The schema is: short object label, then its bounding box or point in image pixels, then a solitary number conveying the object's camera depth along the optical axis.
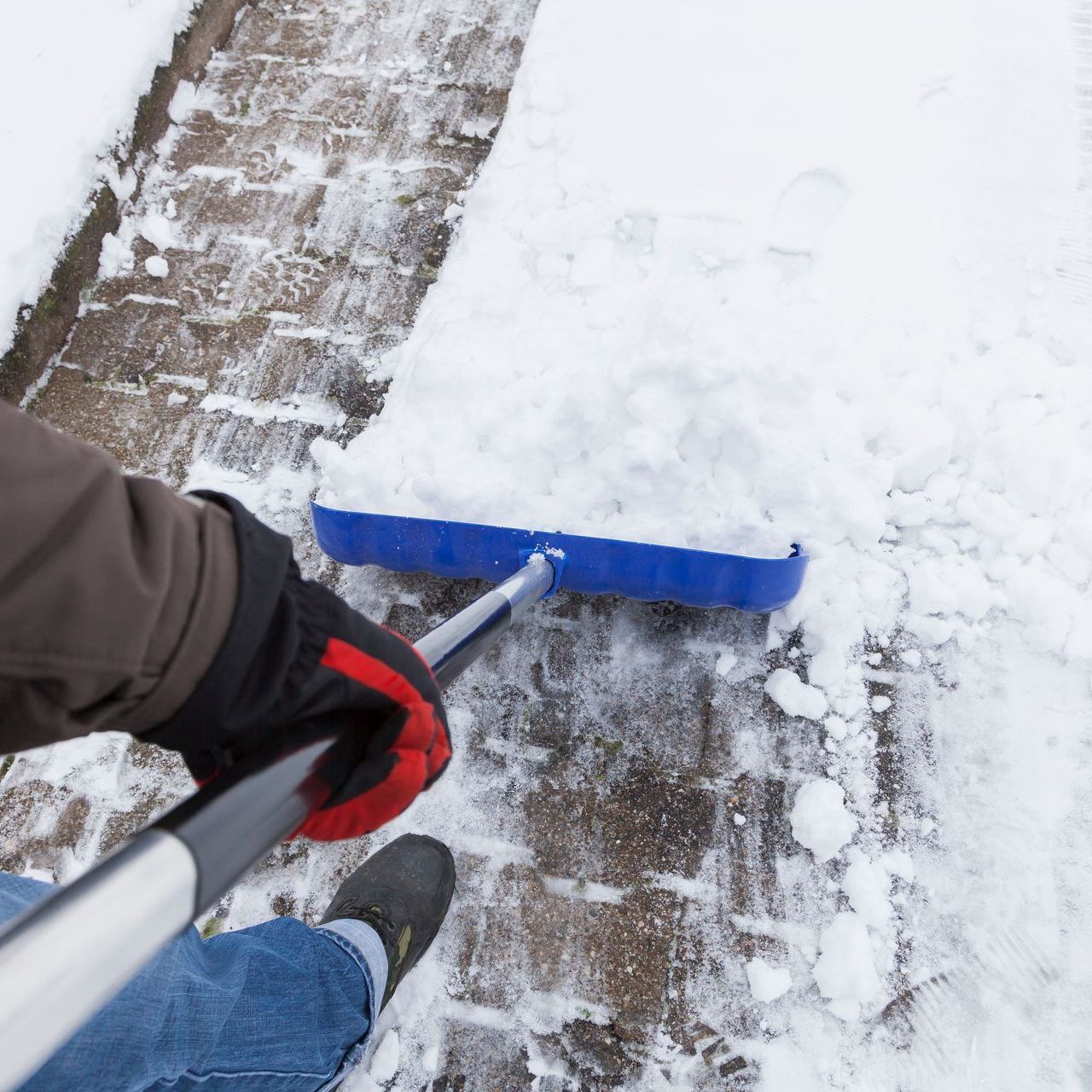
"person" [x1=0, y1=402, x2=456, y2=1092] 0.76
